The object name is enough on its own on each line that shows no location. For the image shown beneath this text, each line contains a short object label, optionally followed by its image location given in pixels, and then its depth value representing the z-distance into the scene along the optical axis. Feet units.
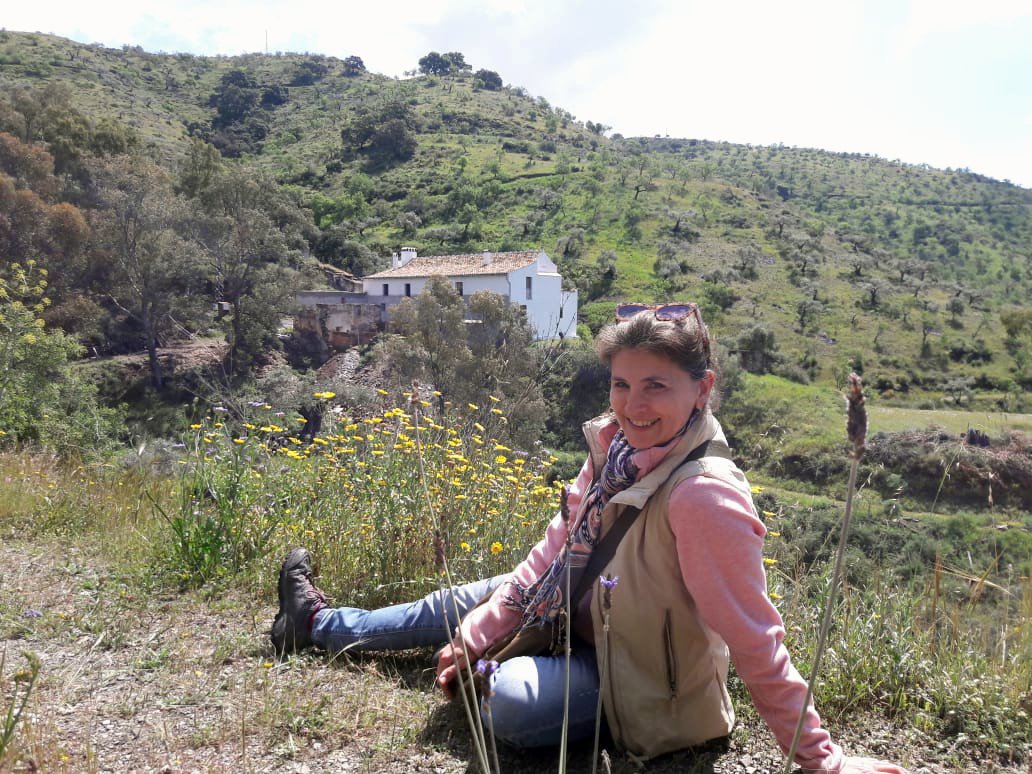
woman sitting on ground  4.97
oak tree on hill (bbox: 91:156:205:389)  81.15
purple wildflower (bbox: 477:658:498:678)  3.73
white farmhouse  98.84
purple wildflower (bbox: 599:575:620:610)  3.51
